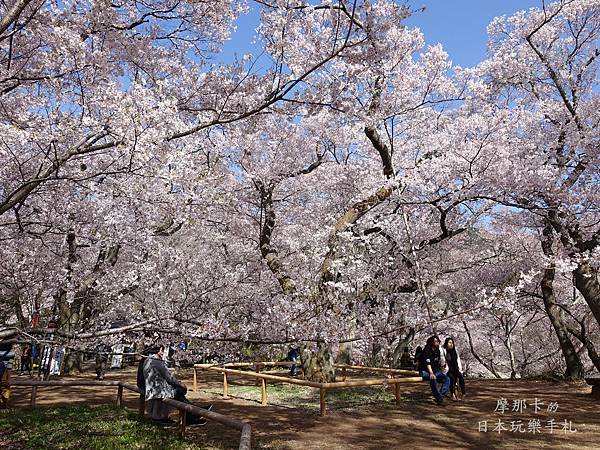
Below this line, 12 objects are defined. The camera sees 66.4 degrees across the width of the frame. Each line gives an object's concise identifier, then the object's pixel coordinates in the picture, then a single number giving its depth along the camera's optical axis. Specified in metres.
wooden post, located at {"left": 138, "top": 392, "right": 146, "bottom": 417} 8.95
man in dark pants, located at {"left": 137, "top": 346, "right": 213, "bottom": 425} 7.60
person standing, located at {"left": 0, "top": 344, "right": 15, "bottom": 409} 9.83
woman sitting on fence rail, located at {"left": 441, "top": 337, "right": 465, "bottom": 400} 11.15
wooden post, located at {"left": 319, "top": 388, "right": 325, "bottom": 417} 9.23
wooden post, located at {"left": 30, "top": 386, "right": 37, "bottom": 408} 10.41
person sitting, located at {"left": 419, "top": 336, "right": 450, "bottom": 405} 10.49
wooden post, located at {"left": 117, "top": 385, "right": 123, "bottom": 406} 10.35
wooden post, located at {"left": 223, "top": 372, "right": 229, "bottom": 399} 12.23
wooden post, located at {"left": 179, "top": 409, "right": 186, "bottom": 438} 7.22
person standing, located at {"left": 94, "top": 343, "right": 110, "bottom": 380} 15.43
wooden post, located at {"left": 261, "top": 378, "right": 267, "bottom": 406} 10.77
